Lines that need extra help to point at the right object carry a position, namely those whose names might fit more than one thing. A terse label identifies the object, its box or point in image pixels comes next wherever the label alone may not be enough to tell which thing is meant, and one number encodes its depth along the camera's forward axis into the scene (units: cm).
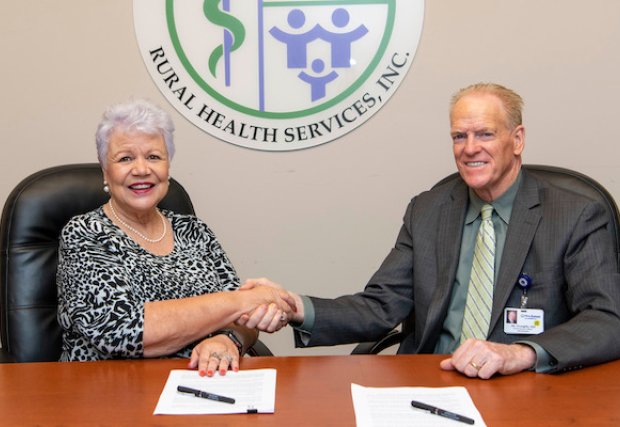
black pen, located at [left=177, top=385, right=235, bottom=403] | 170
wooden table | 160
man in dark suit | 229
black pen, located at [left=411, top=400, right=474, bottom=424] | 157
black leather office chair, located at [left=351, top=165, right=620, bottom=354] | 252
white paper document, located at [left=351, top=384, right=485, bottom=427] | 158
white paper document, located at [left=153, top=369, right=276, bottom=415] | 165
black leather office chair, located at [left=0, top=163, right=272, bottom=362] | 246
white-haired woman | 212
